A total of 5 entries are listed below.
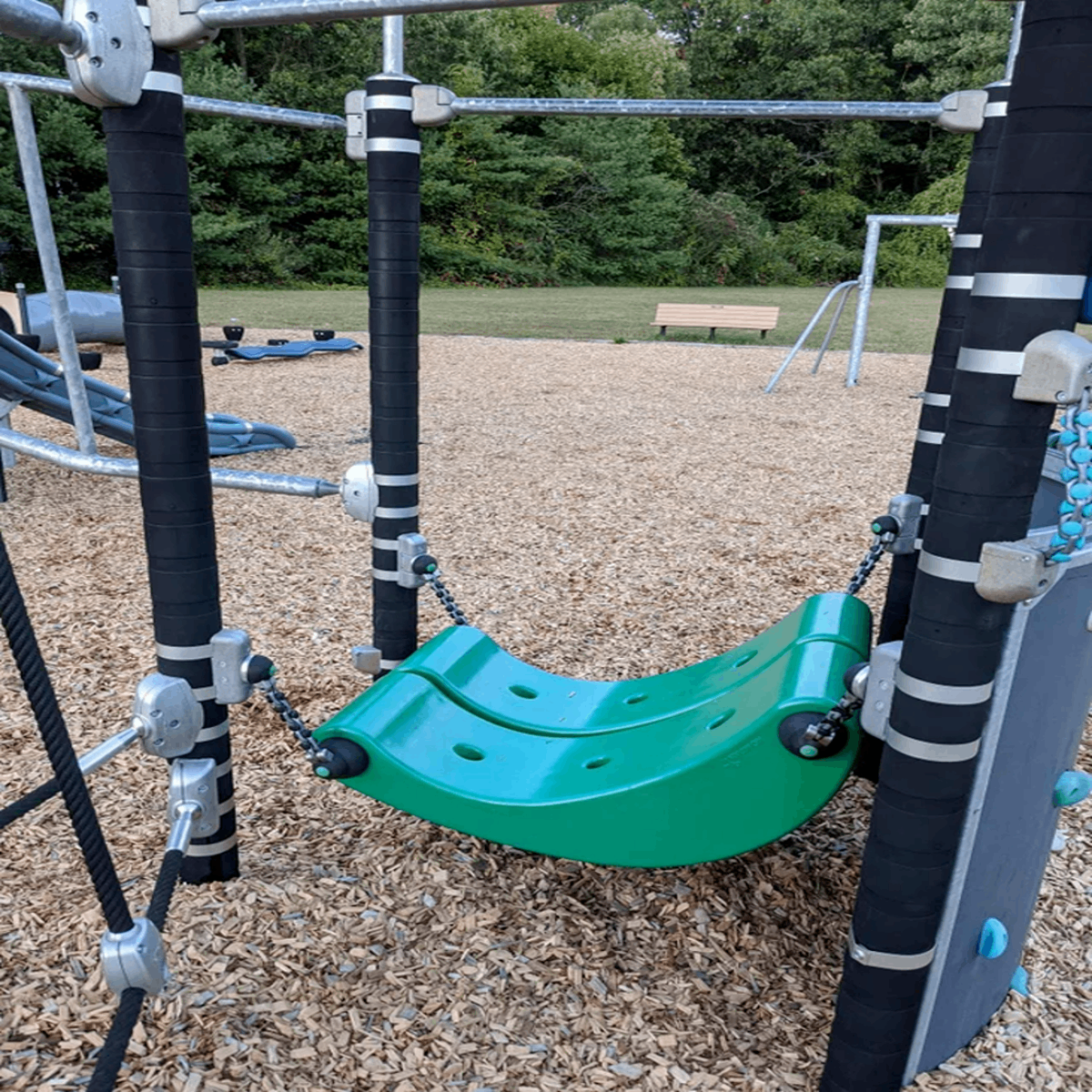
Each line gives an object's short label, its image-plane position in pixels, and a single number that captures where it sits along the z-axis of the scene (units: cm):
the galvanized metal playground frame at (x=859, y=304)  905
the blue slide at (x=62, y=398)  498
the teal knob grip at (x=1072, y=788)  166
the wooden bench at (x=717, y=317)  1378
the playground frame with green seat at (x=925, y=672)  118
